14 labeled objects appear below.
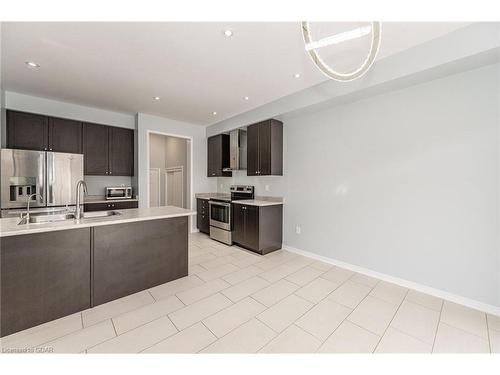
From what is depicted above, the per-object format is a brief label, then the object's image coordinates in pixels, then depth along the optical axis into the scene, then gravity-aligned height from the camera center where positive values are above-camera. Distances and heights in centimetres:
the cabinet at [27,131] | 325 +83
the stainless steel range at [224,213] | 418 -62
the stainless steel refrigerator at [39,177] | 306 +8
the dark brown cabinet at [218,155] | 498 +70
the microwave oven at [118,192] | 412 -19
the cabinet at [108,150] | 396 +66
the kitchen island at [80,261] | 174 -79
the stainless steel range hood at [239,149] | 461 +78
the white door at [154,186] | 678 -11
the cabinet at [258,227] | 365 -80
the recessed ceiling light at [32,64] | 248 +143
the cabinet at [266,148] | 384 +69
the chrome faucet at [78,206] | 213 -24
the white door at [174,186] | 606 -9
